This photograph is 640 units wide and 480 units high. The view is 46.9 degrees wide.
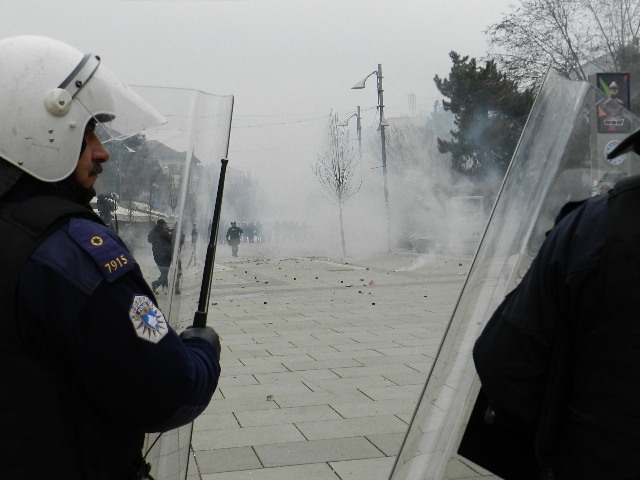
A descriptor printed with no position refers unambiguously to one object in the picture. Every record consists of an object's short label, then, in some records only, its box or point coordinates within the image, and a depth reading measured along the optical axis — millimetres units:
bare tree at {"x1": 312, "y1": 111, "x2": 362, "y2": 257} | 36312
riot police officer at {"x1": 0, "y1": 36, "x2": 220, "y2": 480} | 1450
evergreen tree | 27703
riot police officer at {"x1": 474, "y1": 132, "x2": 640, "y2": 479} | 1469
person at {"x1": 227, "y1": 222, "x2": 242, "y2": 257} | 33438
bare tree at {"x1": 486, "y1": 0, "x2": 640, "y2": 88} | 22484
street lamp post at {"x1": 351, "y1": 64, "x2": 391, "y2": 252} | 32125
